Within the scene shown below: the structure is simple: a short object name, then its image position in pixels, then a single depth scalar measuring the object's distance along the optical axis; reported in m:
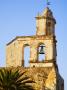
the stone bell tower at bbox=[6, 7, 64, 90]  34.26
